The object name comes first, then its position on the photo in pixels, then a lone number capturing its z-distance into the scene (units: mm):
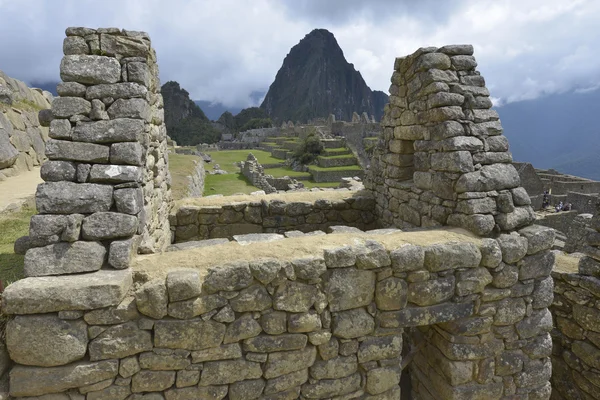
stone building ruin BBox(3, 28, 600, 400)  3107
